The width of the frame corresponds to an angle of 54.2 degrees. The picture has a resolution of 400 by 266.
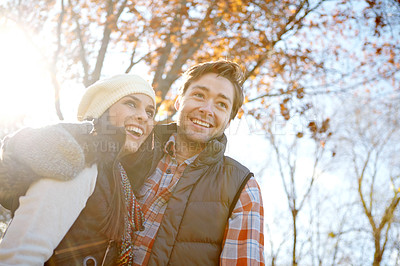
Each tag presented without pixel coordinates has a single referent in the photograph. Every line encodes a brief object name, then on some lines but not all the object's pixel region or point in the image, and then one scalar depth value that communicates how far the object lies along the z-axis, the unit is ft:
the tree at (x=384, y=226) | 34.89
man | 2.74
